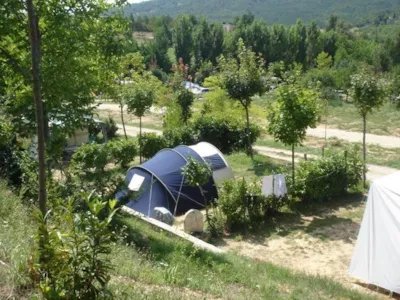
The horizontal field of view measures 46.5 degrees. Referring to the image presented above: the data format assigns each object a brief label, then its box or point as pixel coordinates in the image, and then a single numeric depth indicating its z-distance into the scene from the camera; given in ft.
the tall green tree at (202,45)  232.53
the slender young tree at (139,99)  59.72
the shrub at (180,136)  63.21
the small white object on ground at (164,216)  36.32
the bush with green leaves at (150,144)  60.29
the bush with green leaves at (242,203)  35.42
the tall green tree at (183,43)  240.53
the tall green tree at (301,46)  223.71
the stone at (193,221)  33.68
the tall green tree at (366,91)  44.37
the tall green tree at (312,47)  222.97
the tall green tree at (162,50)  239.87
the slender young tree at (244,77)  55.62
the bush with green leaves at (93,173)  27.89
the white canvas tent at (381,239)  25.32
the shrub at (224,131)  66.44
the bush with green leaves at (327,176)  40.12
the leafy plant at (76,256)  10.68
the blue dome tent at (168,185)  40.04
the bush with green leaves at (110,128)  82.76
